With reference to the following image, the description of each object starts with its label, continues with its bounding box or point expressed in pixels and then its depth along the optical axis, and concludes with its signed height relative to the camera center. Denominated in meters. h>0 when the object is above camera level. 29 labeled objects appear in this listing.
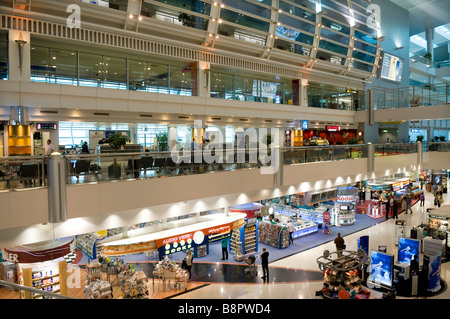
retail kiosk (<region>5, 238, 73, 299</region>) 8.71 -3.27
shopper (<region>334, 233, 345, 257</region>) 12.66 -3.79
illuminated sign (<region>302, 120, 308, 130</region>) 21.75 +1.71
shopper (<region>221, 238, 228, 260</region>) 13.77 -4.30
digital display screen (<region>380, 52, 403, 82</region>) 27.62 +7.34
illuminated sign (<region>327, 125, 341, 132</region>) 24.14 +1.64
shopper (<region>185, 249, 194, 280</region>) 11.61 -4.09
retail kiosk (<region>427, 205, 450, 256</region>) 14.07 -3.44
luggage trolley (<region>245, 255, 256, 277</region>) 12.00 -4.52
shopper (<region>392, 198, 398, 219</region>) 20.36 -3.86
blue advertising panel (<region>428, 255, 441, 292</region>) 10.20 -4.08
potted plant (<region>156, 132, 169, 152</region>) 16.28 +0.55
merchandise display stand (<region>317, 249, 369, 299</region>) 9.47 -3.76
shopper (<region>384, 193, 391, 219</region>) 20.48 -3.71
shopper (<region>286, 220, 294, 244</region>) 15.52 -3.97
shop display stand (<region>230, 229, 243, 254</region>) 14.10 -4.14
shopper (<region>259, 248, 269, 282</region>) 11.53 -4.24
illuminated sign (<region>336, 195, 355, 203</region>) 19.19 -2.99
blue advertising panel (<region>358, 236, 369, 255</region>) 12.91 -3.84
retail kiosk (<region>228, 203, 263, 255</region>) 14.05 -3.83
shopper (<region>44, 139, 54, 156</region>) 10.41 +0.11
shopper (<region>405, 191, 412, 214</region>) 21.70 -3.77
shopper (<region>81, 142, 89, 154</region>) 12.32 +0.08
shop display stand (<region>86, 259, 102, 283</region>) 10.65 -4.10
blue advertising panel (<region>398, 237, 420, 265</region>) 11.18 -3.64
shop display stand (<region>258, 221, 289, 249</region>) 14.97 -4.14
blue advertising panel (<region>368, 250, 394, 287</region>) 10.43 -4.02
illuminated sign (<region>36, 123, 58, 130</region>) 12.18 +1.00
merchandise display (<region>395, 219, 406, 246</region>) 14.77 -3.74
